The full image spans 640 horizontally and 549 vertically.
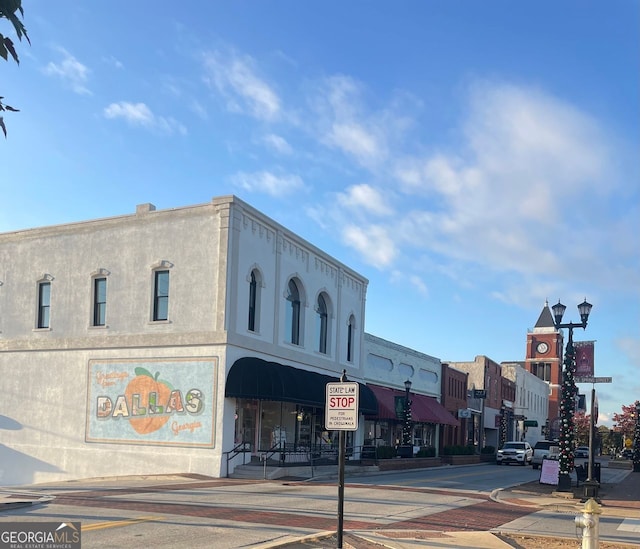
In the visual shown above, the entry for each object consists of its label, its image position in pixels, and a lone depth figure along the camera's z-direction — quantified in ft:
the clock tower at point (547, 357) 366.02
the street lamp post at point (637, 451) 154.10
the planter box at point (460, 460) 143.40
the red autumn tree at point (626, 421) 293.41
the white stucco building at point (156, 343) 88.17
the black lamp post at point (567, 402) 78.38
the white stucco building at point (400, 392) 136.67
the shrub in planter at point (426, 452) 130.93
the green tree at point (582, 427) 308.48
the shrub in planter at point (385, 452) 112.78
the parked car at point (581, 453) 177.04
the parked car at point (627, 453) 266.65
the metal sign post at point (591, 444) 59.21
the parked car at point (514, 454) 157.48
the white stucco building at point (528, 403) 271.08
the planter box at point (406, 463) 109.32
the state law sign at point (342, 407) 32.76
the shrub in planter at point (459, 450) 146.51
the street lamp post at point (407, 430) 122.34
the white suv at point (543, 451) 140.05
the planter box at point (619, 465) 181.16
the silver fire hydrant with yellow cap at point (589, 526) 31.53
